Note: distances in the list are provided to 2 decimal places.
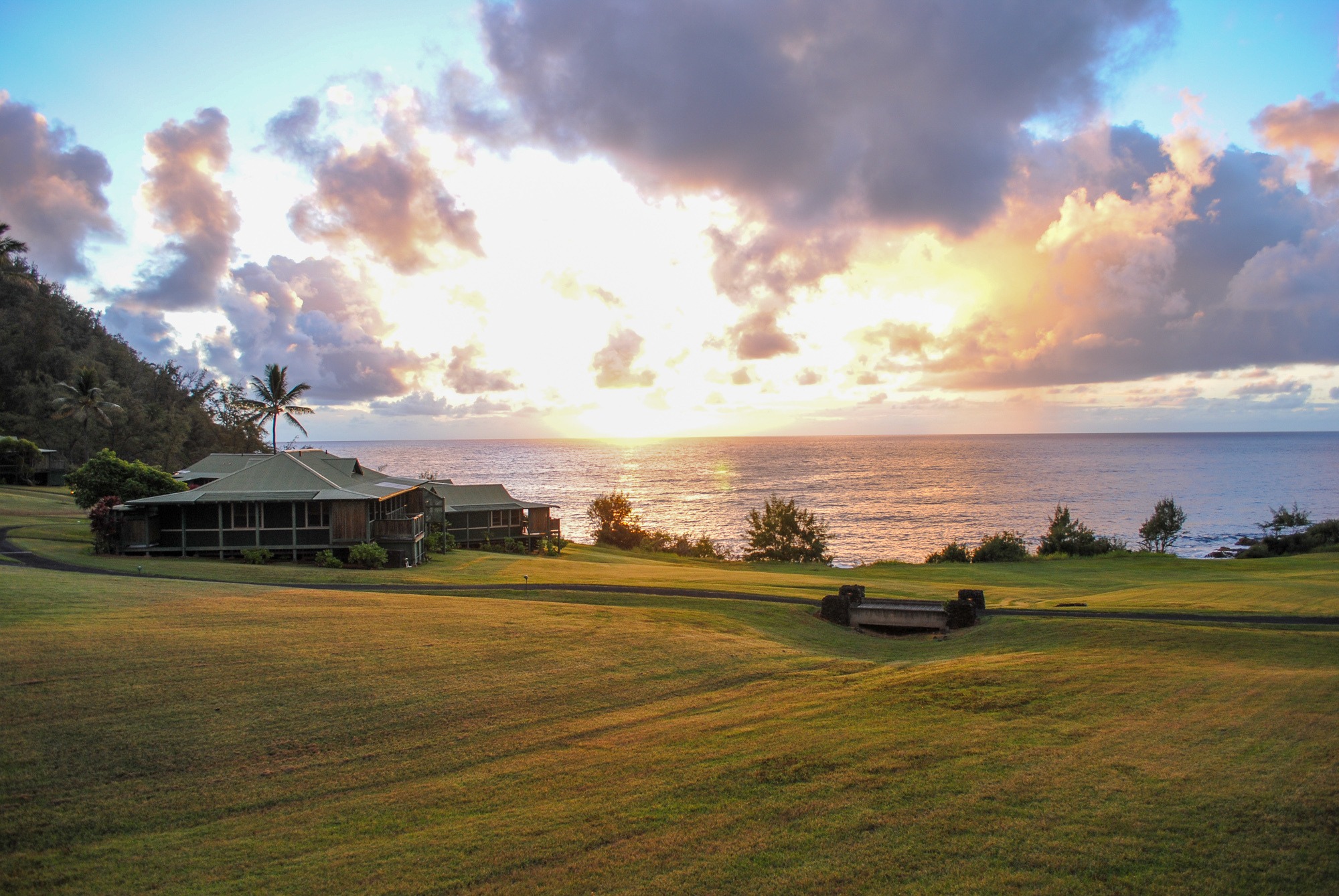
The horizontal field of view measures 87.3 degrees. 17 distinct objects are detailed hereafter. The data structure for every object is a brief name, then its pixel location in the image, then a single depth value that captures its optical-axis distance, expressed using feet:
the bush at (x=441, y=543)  117.50
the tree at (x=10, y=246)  180.24
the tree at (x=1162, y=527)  190.80
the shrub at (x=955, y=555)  152.15
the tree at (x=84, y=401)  185.14
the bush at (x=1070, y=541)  161.48
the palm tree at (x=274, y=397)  172.04
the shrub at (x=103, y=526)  88.43
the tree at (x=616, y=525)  189.67
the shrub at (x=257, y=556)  94.17
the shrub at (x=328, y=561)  94.43
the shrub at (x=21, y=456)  178.70
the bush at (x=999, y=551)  149.38
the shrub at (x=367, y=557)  95.50
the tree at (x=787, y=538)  171.12
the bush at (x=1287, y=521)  183.32
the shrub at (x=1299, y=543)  153.69
